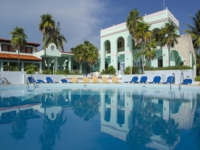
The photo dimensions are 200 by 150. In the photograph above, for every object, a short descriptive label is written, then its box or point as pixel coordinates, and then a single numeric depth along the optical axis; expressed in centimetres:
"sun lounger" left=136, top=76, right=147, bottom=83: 1902
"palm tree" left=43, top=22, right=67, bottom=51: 2931
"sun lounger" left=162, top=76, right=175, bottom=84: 1733
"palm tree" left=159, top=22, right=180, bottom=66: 2112
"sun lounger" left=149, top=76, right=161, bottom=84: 1821
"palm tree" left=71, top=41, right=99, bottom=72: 2911
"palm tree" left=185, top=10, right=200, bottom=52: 2866
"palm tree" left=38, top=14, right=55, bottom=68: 2720
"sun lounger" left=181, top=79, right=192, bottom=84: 1672
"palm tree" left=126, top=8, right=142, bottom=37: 2531
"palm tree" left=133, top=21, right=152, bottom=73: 2219
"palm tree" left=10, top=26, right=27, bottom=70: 2384
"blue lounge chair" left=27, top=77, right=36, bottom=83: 1936
